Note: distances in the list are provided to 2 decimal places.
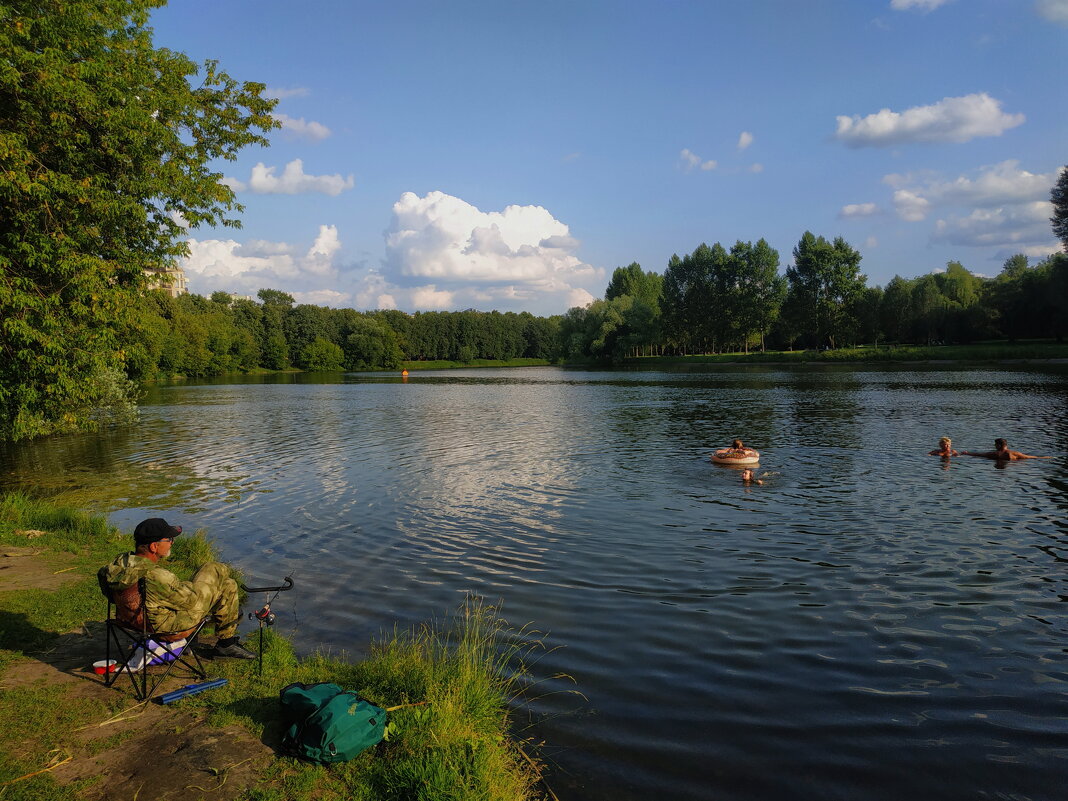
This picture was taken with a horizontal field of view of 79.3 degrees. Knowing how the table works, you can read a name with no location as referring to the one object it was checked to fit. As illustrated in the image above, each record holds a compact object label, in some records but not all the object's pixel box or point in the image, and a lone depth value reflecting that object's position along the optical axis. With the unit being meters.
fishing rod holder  7.31
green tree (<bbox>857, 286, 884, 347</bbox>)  108.19
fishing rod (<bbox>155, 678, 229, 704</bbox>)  6.71
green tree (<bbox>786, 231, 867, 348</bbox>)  107.50
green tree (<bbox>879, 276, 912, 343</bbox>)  105.63
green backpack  5.67
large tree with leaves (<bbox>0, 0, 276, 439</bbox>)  12.75
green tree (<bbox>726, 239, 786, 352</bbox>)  120.88
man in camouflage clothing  6.97
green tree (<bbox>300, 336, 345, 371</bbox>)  152.00
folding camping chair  6.87
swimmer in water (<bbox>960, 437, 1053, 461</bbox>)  22.27
